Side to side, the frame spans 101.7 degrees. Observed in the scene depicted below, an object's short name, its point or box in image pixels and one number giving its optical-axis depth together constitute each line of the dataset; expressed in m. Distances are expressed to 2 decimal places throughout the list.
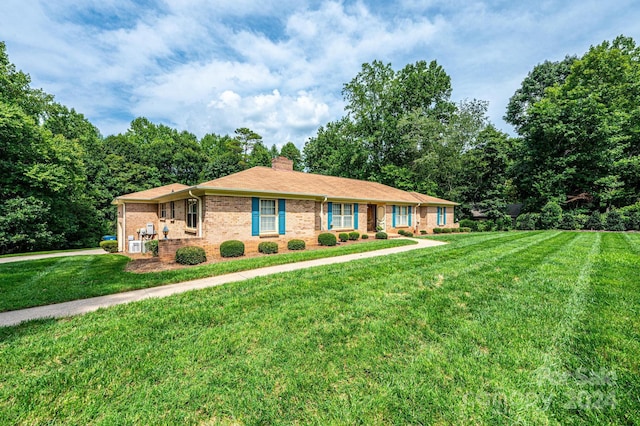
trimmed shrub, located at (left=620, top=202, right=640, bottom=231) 19.42
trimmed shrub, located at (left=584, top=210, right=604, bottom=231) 20.66
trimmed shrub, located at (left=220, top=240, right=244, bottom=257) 9.97
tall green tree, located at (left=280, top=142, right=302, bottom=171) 50.06
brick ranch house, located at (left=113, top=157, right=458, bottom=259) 10.63
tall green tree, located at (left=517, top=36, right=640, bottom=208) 21.64
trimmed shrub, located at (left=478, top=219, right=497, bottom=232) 24.44
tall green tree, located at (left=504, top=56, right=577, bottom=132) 34.50
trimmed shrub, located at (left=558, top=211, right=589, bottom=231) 21.39
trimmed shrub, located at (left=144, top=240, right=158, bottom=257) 11.38
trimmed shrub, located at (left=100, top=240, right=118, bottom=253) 15.51
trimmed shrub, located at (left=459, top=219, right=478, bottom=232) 25.14
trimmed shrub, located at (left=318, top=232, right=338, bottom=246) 12.77
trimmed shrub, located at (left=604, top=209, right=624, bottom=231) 19.53
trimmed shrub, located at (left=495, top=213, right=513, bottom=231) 24.25
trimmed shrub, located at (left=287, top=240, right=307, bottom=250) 11.73
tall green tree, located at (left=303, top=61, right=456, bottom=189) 30.25
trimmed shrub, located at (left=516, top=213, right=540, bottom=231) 22.78
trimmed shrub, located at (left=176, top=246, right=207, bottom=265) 8.73
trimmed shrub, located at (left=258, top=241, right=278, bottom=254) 10.83
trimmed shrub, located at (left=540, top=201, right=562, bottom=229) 21.95
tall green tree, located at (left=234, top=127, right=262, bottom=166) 47.22
